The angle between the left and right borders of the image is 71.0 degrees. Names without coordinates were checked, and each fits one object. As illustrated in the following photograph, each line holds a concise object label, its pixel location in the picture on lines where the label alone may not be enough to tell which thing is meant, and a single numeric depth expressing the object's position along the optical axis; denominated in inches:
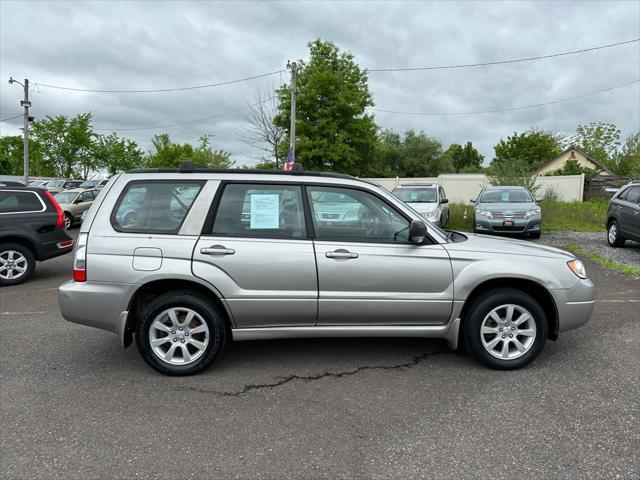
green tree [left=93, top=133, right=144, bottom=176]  1830.7
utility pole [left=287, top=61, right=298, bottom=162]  812.6
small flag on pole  728.3
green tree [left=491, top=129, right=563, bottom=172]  2402.8
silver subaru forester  146.6
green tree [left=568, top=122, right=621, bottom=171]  2048.5
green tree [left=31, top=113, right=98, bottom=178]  1662.2
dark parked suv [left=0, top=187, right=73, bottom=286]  304.2
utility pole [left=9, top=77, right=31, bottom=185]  1012.5
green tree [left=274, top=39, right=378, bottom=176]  1203.2
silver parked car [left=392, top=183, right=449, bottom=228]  485.7
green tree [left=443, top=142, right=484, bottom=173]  3198.8
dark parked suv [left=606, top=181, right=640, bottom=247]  394.6
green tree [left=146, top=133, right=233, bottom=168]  2043.6
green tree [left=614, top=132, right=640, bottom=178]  1357.0
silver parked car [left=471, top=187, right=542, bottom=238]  464.8
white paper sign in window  151.1
